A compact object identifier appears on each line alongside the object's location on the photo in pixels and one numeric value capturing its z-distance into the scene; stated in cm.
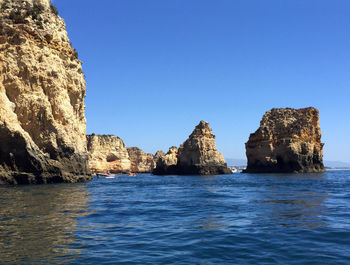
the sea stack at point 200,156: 8169
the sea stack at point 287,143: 8175
